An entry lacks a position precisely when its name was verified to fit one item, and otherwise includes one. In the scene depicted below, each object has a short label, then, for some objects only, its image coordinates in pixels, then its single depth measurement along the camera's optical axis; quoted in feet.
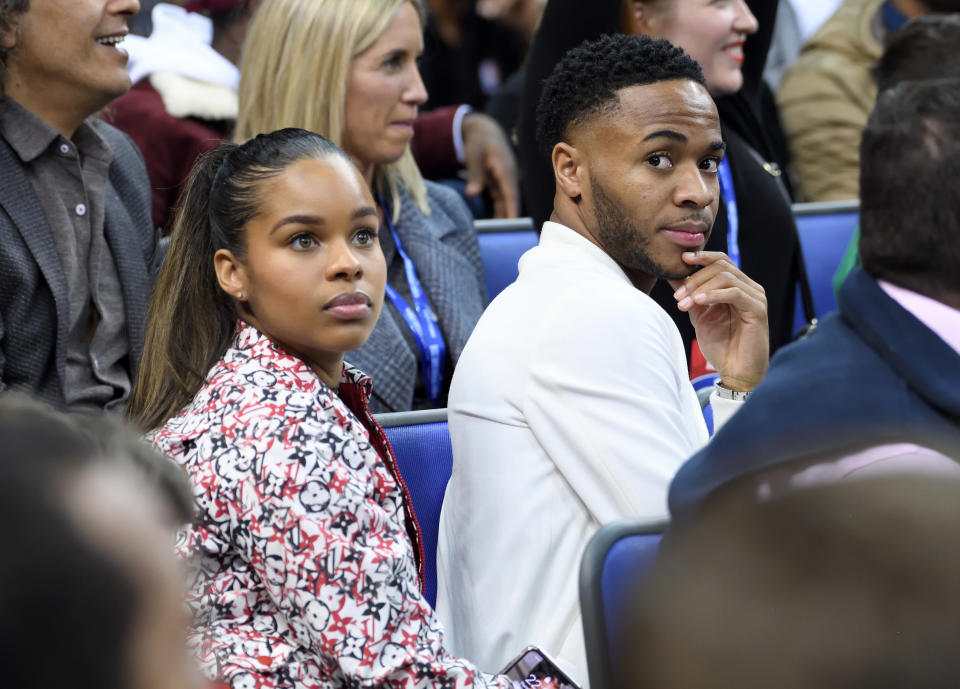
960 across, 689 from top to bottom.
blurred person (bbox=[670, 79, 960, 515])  15.17
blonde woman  18.55
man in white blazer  16.30
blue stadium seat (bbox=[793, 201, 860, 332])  19.71
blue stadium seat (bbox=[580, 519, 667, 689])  15.78
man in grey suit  17.47
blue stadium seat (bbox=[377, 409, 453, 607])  16.86
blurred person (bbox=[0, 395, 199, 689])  10.30
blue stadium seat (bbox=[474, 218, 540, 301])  19.22
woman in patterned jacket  15.86
